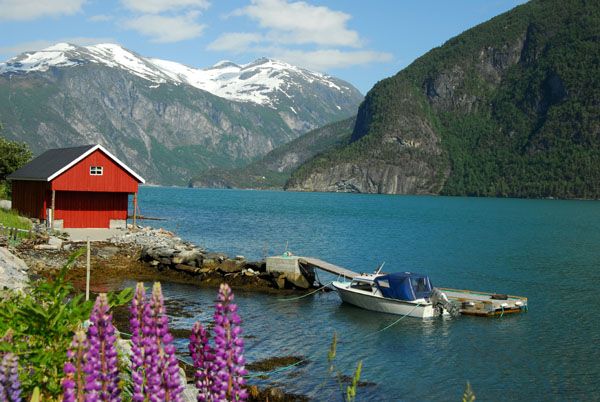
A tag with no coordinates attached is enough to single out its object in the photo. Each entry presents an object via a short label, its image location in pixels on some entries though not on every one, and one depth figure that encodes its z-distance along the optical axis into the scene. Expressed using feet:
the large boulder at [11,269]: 69.13
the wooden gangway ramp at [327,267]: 117.60
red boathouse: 145.18
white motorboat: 98.94
